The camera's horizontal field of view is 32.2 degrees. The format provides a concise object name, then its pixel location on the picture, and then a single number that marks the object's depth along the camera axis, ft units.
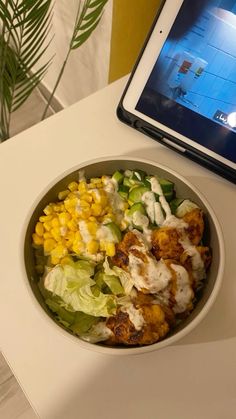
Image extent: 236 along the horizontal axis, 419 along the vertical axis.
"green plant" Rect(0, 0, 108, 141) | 2.40
